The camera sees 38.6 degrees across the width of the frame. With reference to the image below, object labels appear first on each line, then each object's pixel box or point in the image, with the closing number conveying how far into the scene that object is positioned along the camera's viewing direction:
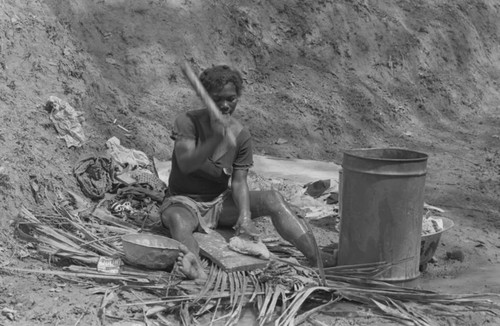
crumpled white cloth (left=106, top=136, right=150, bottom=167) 6.27
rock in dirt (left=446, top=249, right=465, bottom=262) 5.29
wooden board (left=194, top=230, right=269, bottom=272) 4.23
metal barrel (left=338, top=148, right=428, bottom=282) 4.23
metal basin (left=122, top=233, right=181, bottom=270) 4.14
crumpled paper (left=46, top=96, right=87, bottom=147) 6.11
